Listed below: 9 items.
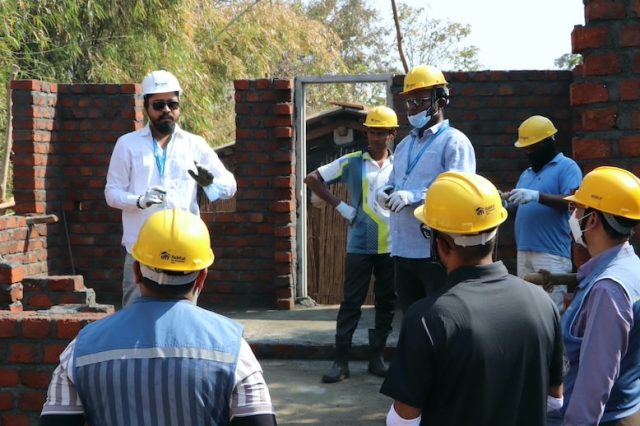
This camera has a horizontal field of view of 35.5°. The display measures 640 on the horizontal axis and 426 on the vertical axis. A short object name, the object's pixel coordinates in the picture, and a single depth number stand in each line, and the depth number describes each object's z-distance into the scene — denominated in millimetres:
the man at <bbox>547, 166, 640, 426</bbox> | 3367
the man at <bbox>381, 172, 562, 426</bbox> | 2955
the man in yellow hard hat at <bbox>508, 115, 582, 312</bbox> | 7188
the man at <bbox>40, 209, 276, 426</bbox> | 2768
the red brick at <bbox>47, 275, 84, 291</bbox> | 6962
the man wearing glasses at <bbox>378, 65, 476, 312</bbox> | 5789
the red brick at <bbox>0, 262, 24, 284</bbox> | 6954
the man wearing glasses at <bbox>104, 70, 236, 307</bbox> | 5930
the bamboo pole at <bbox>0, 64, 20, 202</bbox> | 11375
